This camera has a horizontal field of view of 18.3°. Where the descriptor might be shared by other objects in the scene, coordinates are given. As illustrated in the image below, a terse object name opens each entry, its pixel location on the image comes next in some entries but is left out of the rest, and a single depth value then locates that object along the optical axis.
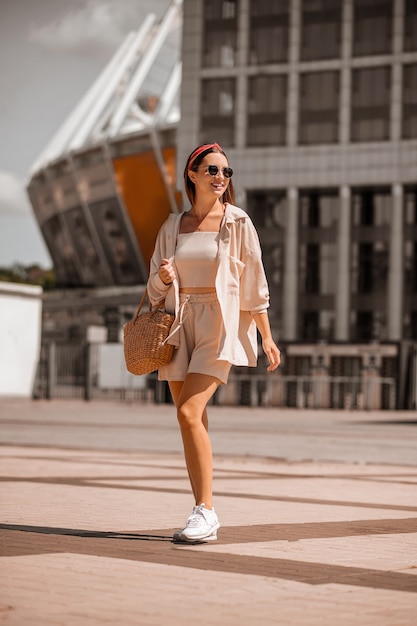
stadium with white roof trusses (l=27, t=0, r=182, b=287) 78.31
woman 6.66
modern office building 62.47
